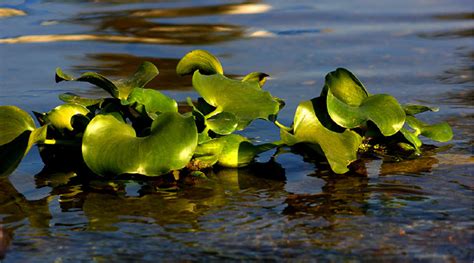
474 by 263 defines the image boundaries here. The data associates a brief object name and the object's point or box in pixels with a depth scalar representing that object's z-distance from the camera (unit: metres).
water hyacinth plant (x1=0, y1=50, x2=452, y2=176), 5.68
